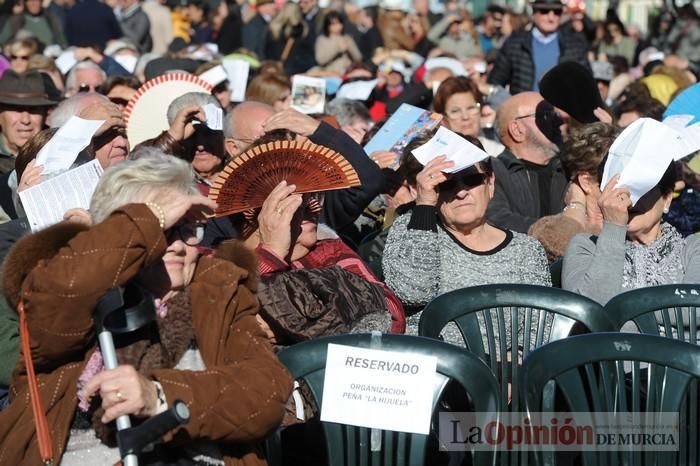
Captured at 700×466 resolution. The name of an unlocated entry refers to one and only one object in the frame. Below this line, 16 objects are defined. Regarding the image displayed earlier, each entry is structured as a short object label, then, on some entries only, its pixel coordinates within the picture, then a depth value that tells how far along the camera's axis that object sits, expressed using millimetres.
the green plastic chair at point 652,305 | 8567
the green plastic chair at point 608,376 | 7151
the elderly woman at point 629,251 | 9106
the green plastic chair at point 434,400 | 7170
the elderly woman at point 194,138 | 10934
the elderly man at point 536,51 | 20424
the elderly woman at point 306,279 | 8109
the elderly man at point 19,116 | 14266
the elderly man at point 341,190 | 9972
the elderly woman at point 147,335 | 5823
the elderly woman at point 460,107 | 15038
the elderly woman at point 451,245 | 9360
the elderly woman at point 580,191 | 10802
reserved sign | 6773
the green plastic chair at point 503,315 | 8400
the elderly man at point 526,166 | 12534
